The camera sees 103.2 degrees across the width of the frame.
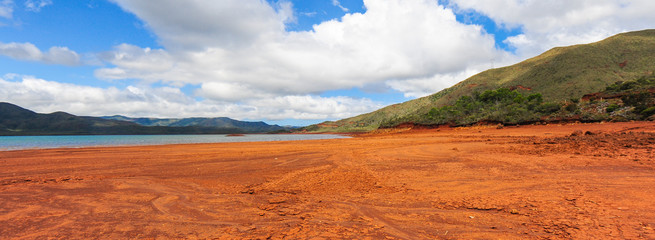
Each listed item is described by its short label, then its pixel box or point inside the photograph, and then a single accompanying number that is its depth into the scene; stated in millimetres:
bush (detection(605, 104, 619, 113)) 26597
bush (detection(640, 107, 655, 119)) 22422
